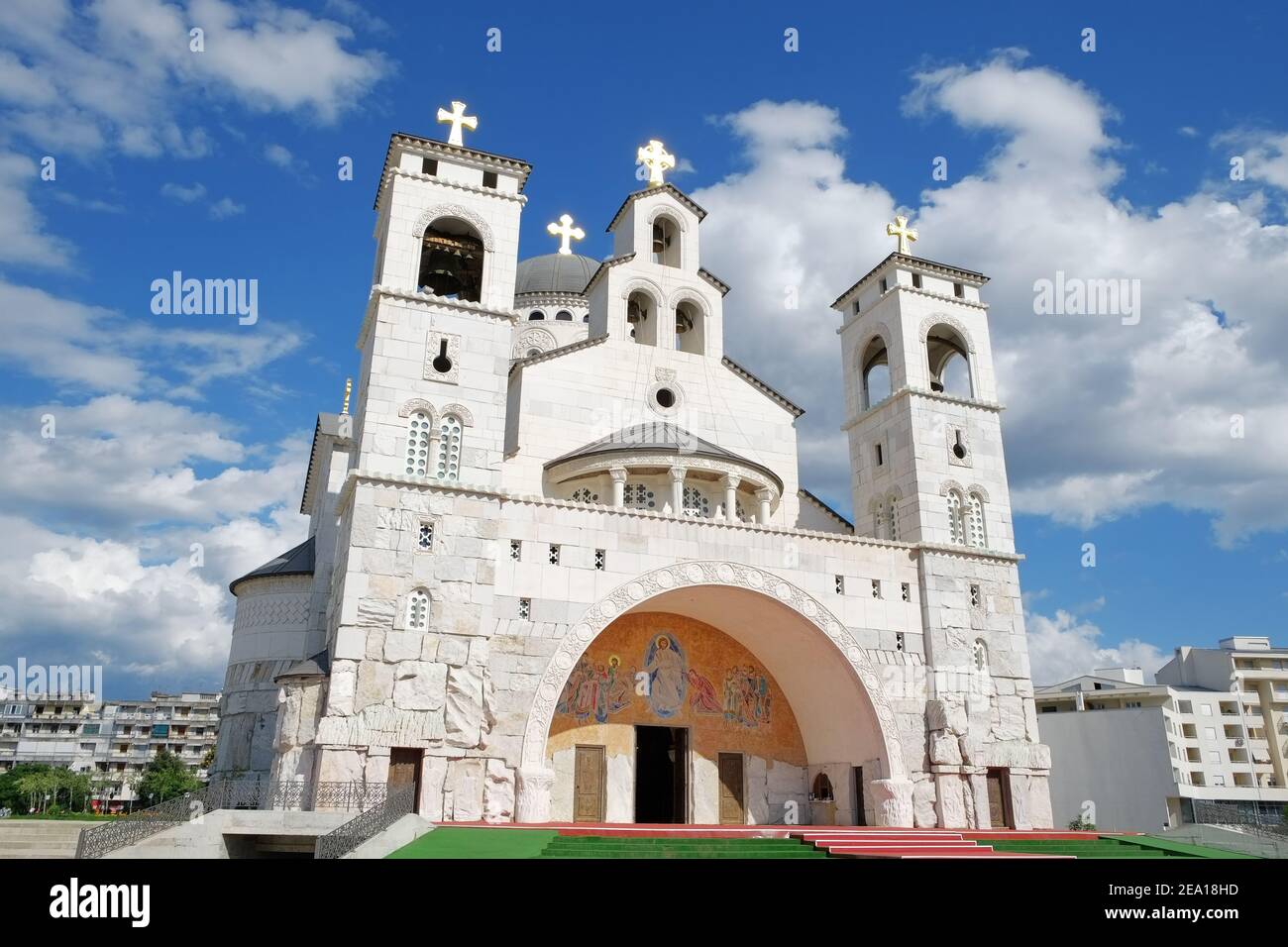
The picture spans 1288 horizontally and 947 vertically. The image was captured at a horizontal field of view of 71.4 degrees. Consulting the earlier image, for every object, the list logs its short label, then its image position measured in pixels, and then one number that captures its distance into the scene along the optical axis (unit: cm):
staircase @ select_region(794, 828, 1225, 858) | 1552
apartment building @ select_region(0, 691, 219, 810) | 7225
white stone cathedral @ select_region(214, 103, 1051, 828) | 1795
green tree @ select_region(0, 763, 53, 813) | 5166
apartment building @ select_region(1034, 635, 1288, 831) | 4422
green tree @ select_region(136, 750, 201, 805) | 5297
